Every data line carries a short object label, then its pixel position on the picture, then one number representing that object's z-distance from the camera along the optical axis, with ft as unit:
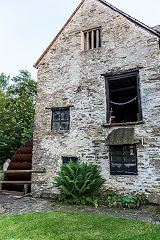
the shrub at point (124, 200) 19.94
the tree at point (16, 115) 55.36
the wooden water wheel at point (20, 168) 30.71
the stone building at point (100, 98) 22.58
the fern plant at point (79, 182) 21.40
